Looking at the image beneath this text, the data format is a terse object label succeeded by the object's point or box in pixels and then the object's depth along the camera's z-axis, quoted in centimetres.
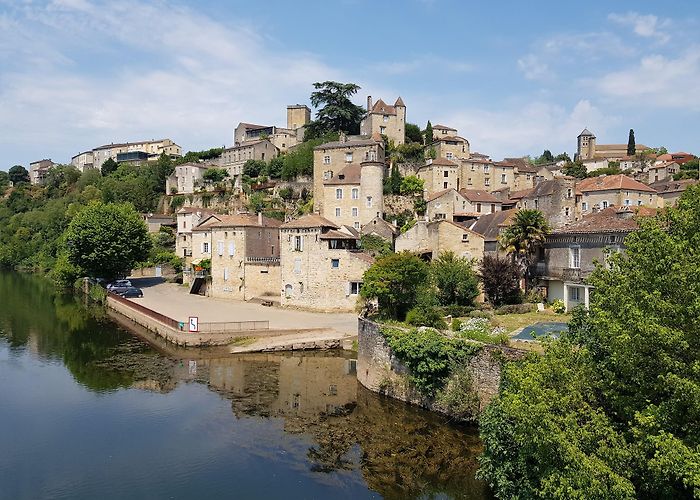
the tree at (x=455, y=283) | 3412
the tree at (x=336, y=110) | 7981
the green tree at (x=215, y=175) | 8444
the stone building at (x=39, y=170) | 14564
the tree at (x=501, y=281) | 3409
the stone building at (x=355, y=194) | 5509
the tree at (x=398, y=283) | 3025
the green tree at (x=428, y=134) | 7778
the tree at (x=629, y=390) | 980
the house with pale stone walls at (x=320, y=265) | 4031
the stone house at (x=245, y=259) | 4628
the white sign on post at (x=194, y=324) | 3316
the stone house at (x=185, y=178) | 8931
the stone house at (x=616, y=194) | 5300
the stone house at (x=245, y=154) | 8988
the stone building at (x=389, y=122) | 7350
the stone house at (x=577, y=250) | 3011
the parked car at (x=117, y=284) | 5273
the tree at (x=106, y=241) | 5628
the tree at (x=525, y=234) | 3441
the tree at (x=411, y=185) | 6316
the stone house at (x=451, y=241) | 4038
